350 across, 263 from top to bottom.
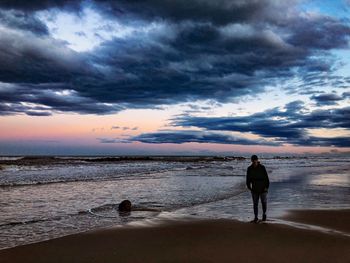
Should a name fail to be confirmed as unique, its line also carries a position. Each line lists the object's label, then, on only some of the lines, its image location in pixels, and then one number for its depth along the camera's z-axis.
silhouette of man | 11.70
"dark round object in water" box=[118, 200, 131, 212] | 14.63
